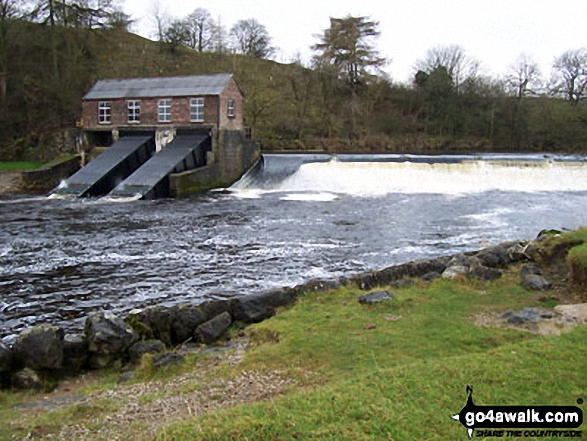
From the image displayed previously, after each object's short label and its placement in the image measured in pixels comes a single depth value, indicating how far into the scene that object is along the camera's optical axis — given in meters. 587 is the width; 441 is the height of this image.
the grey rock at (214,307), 8.26
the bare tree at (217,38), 54.09
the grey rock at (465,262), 9.97
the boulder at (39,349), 6.59
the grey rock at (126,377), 6.27
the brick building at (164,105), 30.77
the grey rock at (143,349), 7.06
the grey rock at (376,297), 7.86
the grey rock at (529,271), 9.20
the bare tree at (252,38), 60.97
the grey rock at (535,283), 8.41
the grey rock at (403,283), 9.02
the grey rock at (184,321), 7.84
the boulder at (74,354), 6.88
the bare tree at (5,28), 35.41
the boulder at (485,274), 9.12
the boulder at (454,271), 9.31
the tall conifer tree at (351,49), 52.78
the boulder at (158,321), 7.75
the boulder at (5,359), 6.46
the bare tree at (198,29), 55.66
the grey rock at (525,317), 6.71
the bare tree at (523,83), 50.00
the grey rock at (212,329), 7.60
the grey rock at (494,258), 10.45
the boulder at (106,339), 6.97
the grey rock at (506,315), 6.96
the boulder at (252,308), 8.30
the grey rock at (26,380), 6.32
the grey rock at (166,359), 6.46
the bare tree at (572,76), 48.19
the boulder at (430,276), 9.54
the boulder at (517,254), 10.70
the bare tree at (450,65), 52.16
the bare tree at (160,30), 55.53
